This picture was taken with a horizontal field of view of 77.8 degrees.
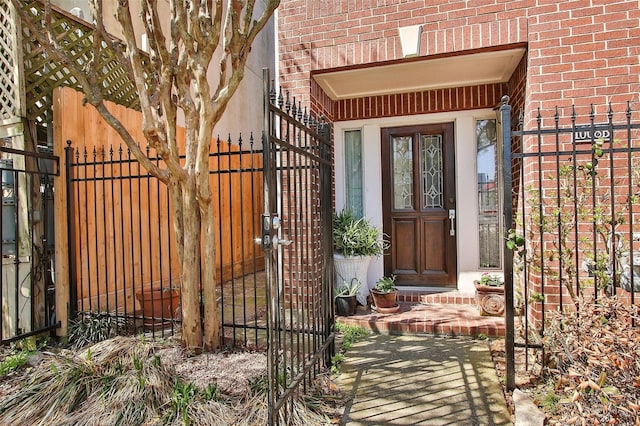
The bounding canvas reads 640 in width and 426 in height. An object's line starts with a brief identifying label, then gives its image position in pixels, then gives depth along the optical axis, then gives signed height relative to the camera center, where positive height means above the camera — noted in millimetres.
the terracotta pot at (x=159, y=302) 4188 -967
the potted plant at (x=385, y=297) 4516 -1005
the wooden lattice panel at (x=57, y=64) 3855 +1628
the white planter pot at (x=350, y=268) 4672 -685
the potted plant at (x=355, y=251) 4680 -498
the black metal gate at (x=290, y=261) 2115 -329
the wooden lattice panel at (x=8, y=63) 3725 +1455
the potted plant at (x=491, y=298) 4234 -974
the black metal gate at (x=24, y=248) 3803 -302
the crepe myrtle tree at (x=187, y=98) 3002 +921
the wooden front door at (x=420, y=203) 5105 +72
